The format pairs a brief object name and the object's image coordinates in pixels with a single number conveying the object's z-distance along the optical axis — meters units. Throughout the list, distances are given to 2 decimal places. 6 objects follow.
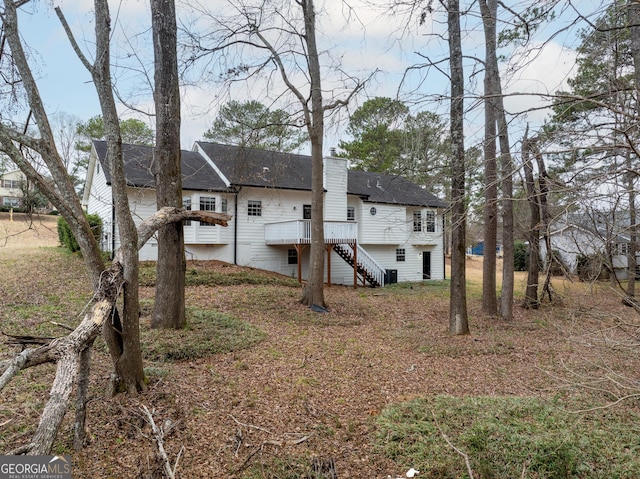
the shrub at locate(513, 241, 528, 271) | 30.86
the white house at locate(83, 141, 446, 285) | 16.83
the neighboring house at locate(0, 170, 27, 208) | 38.56
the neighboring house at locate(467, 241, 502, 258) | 48.84
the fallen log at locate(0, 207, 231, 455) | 2.54
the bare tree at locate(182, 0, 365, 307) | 11.38
